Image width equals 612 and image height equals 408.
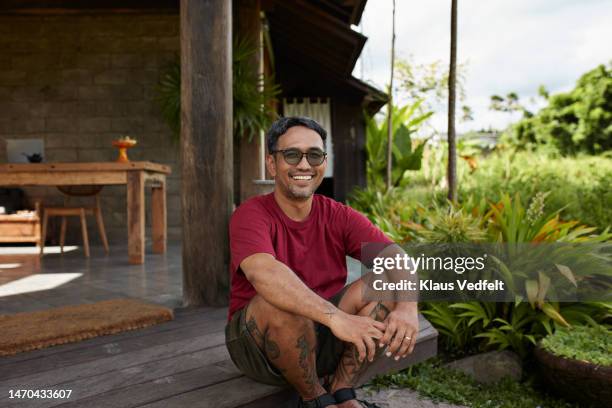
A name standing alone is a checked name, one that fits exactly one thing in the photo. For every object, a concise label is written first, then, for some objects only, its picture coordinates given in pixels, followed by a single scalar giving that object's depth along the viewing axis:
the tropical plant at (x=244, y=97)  5.73
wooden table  4.58
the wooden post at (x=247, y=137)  6.07
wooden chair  5.05
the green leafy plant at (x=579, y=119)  17.95
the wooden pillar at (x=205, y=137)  2.79
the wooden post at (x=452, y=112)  4.61
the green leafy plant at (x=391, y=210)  3.91
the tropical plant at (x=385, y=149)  9.62
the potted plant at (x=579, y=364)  2.48
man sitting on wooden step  1.64
